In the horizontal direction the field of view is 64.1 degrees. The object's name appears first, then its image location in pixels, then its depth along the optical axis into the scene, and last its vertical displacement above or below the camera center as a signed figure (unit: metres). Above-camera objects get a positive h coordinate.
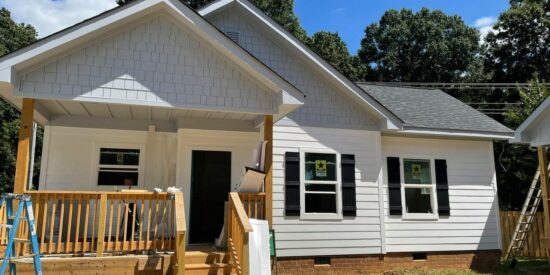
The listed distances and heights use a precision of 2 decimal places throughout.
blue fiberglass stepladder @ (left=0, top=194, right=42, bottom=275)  5.38 -0.41
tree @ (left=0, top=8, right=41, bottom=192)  22.62 +4.04
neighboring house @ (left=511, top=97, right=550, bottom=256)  10.02 +1.44
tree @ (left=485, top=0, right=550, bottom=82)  28.75 +10.34
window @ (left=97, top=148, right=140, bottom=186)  8.82 +0.58
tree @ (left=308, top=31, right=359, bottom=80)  27.73 +9.35
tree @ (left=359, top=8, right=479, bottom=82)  33.22 +11.58
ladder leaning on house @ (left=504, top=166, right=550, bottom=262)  12.02 -0.90
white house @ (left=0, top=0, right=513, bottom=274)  6.76 +1.26
